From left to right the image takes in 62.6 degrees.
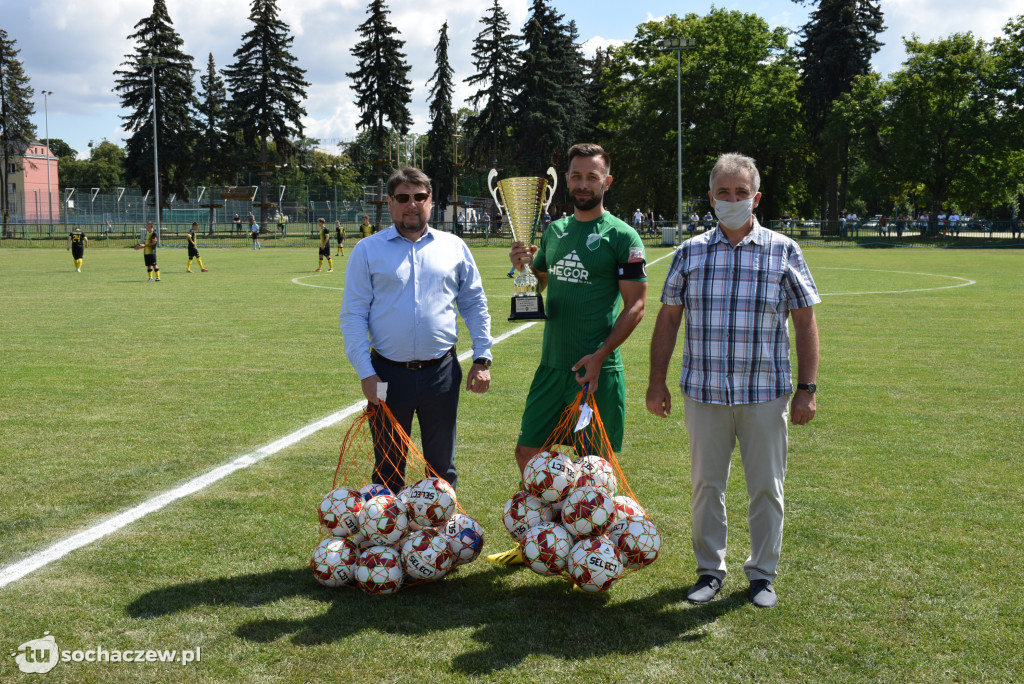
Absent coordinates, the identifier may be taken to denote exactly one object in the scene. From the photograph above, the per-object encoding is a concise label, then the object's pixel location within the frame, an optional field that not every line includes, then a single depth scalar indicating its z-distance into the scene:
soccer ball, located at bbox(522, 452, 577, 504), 4.31
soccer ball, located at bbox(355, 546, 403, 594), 4.32
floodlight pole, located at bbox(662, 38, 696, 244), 42.94
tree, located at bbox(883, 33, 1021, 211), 52.66
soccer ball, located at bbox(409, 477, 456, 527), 4.44
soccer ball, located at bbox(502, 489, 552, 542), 4.45
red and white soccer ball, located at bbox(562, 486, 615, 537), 4.25
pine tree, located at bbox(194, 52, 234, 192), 80.00
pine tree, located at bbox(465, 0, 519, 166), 61.09
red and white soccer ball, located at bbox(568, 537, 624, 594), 4.16
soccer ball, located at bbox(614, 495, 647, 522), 4.36
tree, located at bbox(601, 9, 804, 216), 62.31
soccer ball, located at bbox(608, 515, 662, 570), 4.28
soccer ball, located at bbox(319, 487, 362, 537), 4.51
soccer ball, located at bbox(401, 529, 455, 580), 4.34
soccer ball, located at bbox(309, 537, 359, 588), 4.39
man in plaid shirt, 4.12
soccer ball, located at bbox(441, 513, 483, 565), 4.45
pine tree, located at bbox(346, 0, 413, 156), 68.12
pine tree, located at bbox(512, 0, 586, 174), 60.16
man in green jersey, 4.41
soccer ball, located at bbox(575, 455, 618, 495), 4.29
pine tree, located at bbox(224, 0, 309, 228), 70.56
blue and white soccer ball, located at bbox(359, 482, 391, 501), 4.56
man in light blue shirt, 4.48
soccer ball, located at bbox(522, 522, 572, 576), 4.26
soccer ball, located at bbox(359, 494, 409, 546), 4.41
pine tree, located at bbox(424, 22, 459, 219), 70.31
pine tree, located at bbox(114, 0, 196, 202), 71.75
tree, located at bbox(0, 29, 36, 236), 68.50
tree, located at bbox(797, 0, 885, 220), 61.06
